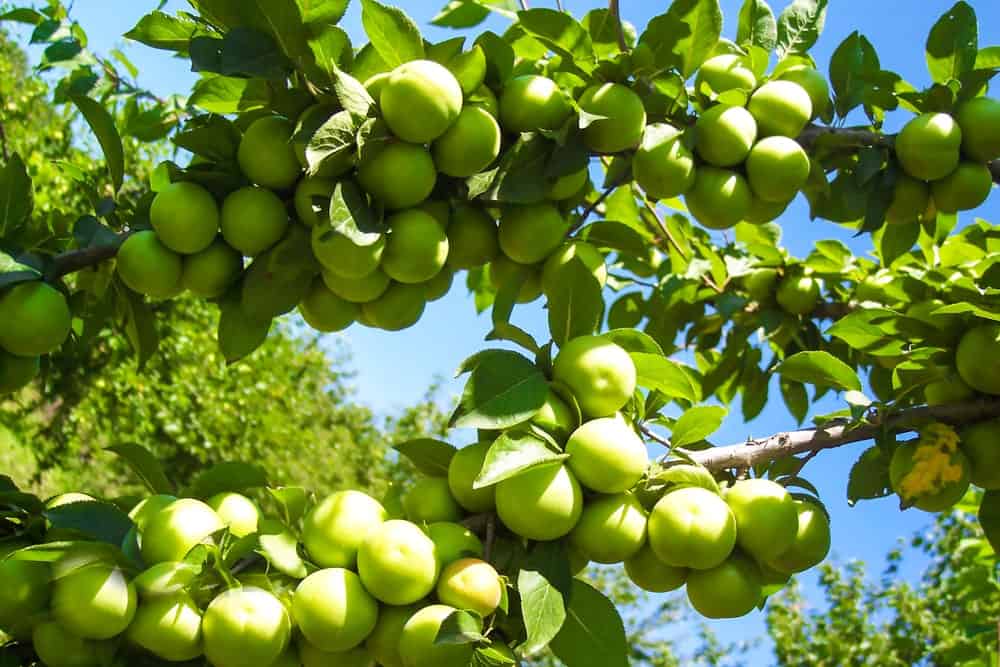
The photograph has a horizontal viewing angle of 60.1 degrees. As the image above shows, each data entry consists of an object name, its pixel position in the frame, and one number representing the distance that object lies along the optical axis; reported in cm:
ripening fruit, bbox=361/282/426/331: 121
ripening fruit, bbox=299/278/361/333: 124
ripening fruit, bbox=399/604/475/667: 81
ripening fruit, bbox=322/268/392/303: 115
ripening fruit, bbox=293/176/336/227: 104
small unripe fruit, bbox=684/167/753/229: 125
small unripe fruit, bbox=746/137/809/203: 123
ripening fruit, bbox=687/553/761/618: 96
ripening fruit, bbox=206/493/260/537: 101
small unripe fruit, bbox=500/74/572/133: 116
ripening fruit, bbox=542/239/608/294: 123
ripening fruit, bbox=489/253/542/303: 128
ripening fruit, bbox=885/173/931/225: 138
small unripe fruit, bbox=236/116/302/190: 111
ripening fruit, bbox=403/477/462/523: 99
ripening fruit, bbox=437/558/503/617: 84
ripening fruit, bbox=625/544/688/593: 99
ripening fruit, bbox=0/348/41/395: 117
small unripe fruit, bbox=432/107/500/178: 108
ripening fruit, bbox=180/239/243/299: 117
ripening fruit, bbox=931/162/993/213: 136
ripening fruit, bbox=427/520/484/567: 90
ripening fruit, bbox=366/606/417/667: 90
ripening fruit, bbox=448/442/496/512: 95
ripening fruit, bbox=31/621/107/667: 86
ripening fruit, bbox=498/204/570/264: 119
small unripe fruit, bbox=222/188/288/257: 112
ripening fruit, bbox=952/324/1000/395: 115
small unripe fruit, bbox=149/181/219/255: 111
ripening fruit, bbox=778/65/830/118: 135
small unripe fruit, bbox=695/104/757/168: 123
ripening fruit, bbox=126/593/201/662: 83
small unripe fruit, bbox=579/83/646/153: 117
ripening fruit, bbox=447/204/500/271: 122
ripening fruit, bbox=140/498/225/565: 92
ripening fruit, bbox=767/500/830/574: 102
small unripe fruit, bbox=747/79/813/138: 127
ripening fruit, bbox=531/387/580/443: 94
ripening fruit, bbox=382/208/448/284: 108
